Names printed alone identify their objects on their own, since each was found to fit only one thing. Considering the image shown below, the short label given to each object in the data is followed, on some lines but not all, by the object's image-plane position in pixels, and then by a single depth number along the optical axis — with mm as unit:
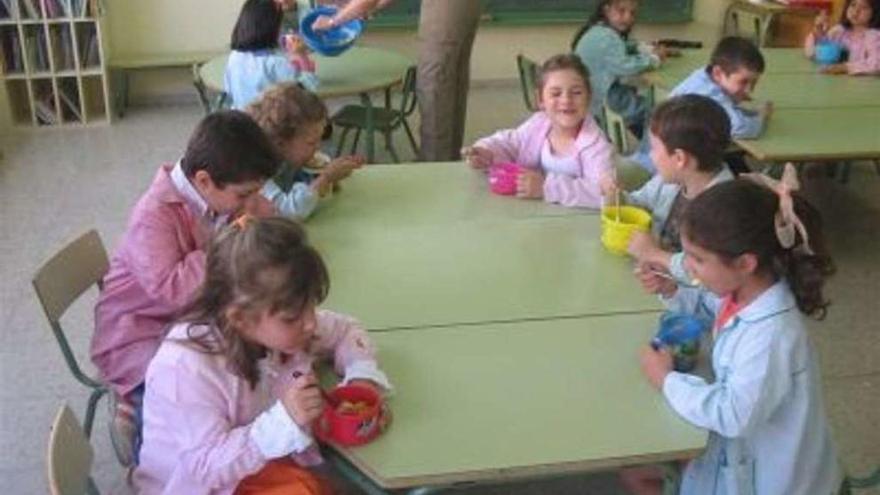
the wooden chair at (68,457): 1339
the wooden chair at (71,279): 1980
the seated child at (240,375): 1478
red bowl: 1462
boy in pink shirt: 1950
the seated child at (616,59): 4133
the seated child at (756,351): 1556
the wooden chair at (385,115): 4383
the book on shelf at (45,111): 5504
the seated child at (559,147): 2529
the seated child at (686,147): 2299
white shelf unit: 5266
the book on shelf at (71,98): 5578
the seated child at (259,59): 3896
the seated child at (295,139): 2340
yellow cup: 2184
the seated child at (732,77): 3358
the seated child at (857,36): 4281
